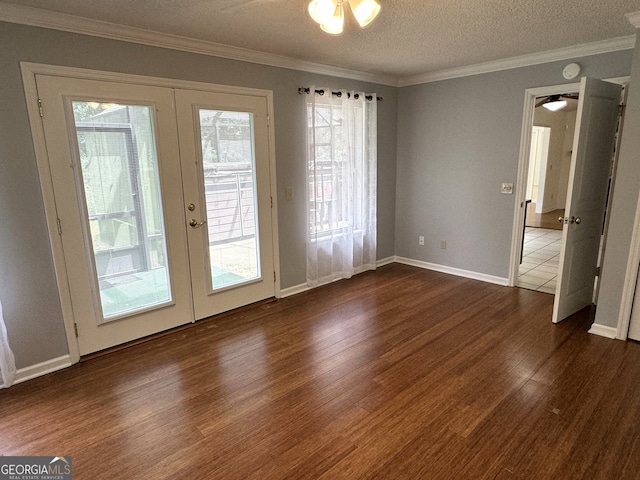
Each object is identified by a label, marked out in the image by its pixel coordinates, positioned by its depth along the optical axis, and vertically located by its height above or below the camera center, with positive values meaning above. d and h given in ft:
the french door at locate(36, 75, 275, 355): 8.54 -0.80
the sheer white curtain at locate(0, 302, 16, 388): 7.82 -3.97
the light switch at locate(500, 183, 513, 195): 13.34 -0.90
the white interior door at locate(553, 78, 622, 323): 9.66 -0.81
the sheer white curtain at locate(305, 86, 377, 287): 13.19 -0.57
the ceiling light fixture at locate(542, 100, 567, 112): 18.12 +2.82
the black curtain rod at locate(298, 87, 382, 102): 12.46 +2.53
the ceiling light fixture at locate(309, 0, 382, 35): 6.23 +2.57
